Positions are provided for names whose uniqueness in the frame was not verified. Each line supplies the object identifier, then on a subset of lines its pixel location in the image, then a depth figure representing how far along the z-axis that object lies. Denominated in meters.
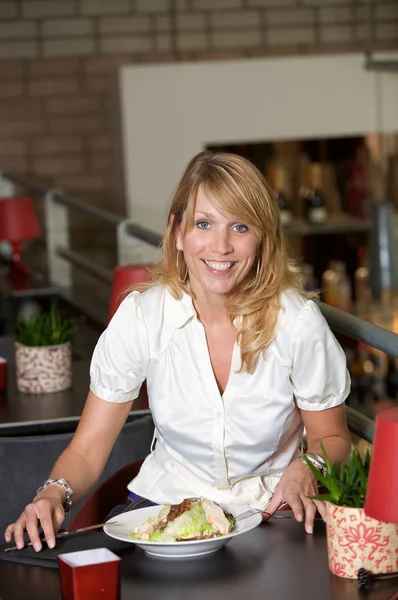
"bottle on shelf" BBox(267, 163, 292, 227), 7.15
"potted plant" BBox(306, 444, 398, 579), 1.92
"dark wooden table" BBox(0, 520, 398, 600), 1.91
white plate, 2.02
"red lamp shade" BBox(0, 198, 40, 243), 5.31
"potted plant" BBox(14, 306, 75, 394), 3.10
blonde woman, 2.38
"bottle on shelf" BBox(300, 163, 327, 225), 7.22
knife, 2.12
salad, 2.05
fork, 2.15
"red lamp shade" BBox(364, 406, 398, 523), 1.76
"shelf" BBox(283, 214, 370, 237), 6.87
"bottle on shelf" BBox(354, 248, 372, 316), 6.67
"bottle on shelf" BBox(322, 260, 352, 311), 6.82
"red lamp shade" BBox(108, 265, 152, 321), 3.18
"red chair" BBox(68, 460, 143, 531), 2.52
